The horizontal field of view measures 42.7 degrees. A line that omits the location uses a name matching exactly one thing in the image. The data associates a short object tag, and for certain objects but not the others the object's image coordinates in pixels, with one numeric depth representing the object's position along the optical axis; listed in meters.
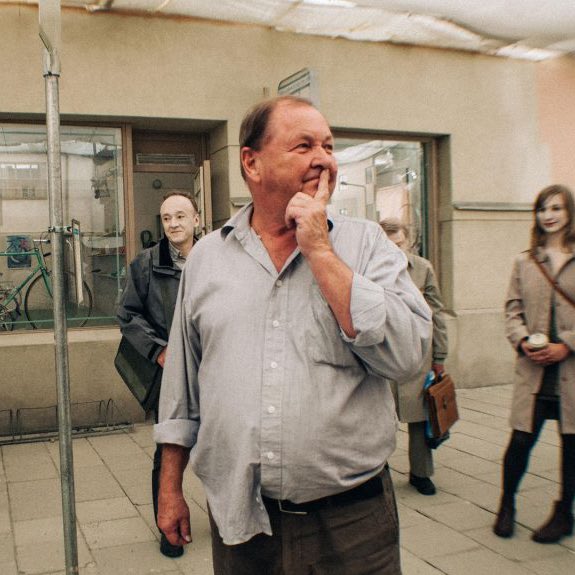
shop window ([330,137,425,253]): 8.49
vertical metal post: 3.20
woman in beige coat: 4.01
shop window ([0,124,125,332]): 7.09
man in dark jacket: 4.15
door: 7.48
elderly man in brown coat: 4.85
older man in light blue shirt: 1.85
